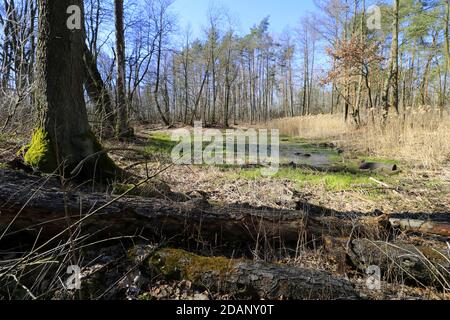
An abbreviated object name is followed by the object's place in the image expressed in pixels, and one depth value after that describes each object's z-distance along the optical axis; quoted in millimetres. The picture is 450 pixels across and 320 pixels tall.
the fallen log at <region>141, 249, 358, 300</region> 1621
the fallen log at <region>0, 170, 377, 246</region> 1935
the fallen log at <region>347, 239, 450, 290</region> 1847
